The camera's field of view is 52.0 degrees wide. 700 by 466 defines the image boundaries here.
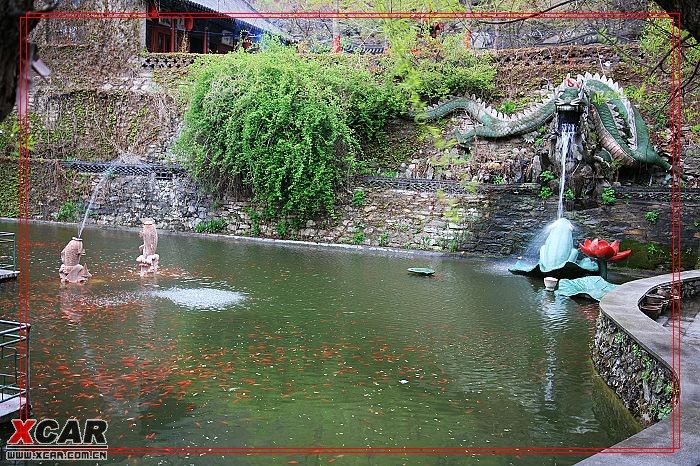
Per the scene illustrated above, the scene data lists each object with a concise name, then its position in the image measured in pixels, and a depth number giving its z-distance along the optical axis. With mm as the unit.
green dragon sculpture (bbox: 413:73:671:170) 15888
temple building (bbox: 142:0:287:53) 24891
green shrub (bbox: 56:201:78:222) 21203
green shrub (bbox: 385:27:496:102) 20812
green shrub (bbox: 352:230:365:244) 17938
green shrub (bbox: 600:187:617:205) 15578
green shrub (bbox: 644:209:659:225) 15164
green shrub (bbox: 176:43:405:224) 17969
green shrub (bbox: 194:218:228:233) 19375
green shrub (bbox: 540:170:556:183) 16000
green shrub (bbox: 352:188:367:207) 18219
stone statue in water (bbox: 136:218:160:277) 12188
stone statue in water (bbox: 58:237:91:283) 11164
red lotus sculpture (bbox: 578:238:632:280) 12383
